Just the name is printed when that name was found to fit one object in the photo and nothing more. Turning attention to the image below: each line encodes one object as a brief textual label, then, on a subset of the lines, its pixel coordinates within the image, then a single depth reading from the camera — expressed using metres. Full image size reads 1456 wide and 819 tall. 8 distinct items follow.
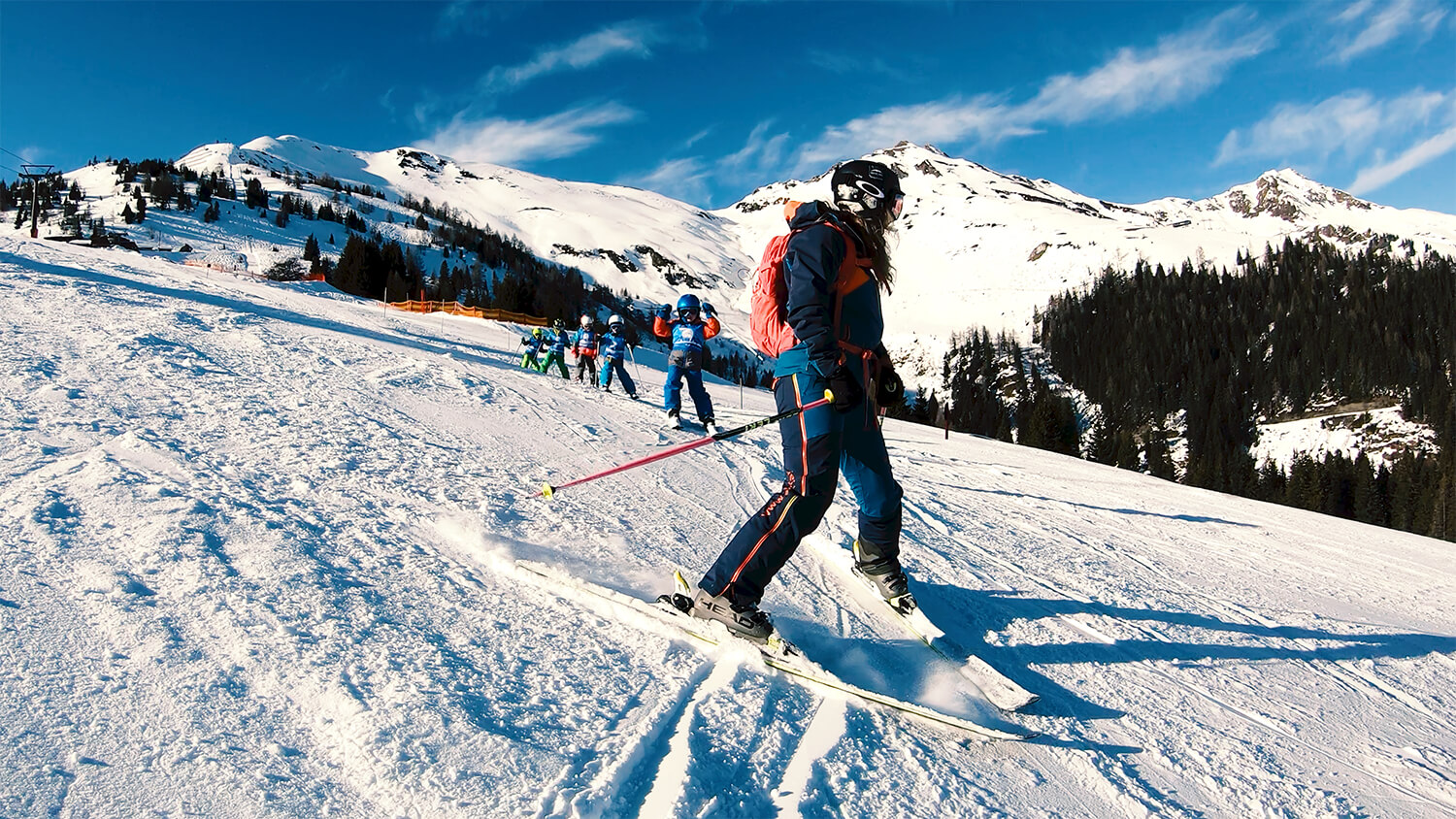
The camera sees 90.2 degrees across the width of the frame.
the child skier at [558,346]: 16.09
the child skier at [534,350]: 17.04
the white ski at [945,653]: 2.96
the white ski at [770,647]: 2.75
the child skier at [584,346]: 14.59
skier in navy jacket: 3.18
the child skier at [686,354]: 10.56
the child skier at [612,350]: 12.95
